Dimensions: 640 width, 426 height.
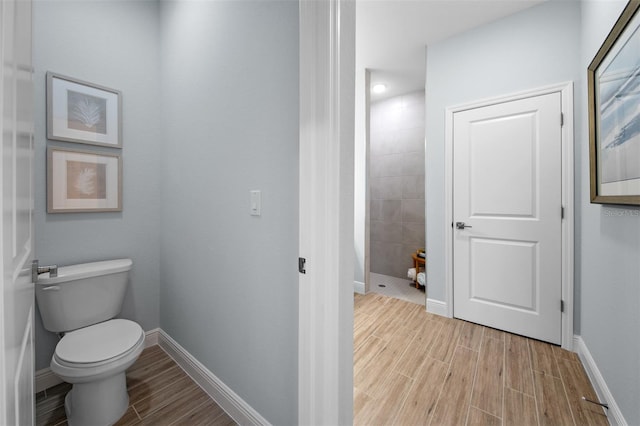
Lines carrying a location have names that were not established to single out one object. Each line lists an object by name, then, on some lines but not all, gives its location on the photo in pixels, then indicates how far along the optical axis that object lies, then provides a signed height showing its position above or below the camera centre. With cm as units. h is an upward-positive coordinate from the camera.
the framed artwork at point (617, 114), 110 +48
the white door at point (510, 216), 200 -2
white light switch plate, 114 +4
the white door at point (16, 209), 37 +1
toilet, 120 -64
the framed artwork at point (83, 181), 153 +19
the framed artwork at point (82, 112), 152 +61
